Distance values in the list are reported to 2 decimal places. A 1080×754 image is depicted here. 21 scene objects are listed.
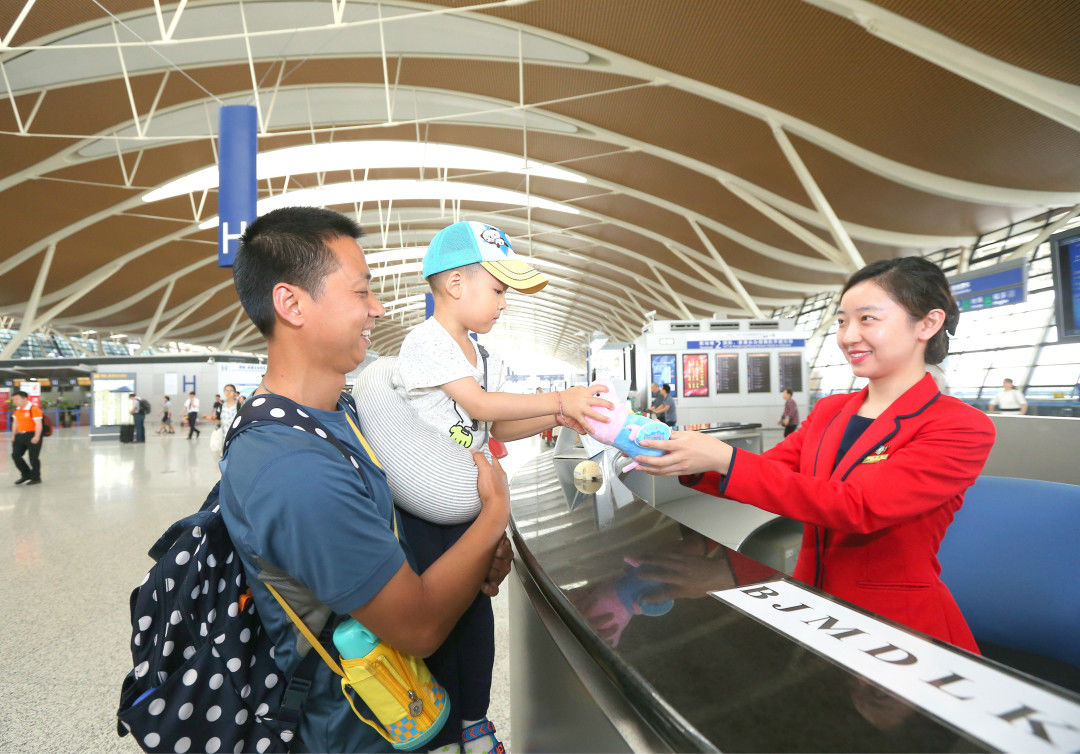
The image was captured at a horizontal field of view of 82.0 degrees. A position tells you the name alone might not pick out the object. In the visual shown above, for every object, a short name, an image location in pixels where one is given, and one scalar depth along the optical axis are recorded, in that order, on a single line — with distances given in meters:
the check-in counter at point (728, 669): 0.69
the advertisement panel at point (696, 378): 17.12
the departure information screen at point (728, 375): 17.19
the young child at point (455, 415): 1.53
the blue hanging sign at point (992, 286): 7.61
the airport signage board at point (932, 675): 0.66
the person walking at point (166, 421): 25.67
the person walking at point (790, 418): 14.64
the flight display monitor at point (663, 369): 17.03
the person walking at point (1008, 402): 11.68
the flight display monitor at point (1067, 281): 3.37
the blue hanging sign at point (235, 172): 8.04
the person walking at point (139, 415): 21.23
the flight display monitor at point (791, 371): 17.31
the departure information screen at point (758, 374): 17.20
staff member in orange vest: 10.60
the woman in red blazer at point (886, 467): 1.53
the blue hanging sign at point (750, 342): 17.20
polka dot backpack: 1.02
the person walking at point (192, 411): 22.17
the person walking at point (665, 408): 14.40
